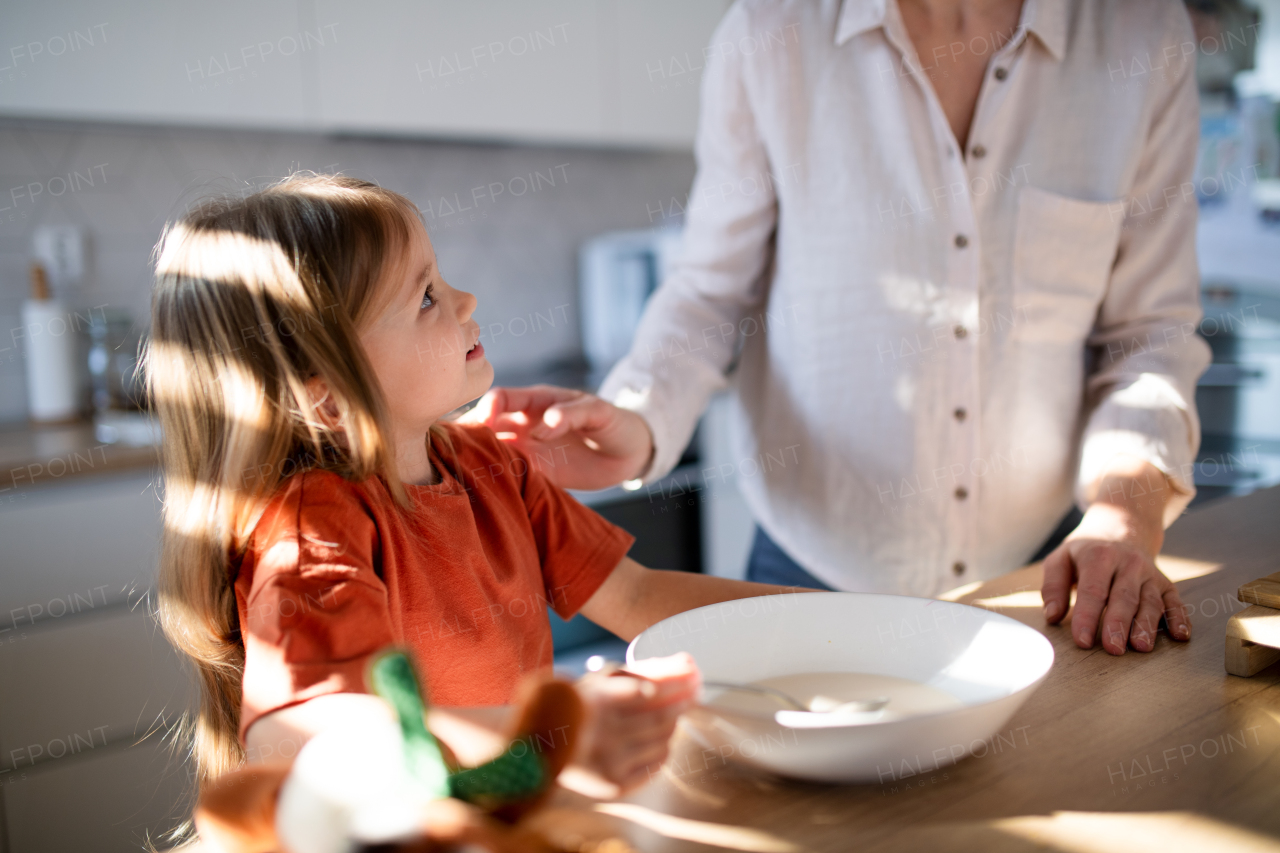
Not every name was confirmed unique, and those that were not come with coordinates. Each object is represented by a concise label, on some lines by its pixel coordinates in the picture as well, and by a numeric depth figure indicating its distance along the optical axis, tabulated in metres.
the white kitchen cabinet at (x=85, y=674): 1.64
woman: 1.25
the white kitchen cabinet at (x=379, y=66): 1.83
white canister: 2.02
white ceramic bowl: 0.52
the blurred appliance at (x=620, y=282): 2.85
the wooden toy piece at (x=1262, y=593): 0.74
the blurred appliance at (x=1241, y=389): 2.57
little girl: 0.62
